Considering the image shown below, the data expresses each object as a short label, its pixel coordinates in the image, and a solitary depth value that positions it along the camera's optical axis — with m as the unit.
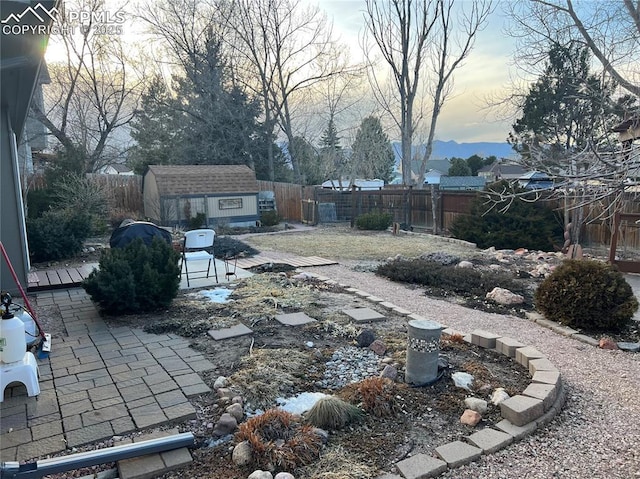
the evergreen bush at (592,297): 4.19
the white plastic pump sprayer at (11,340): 2.62
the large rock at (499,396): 2.66
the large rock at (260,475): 1.93
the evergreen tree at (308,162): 23.50
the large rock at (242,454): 2.06
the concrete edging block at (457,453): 2.12
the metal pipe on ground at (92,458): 1.86
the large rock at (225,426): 2.34
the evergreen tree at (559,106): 8.28
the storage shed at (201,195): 14.52
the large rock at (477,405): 2.59
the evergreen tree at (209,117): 21.22
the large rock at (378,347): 3.49
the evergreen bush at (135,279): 4.33
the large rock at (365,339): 3.66
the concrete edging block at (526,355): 3.26
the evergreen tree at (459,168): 36.84
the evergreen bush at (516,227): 10.25
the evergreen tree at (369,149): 24.88
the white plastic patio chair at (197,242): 6.09
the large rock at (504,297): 5.36
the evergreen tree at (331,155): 24.43
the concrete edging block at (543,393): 2.62
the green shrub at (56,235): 7.27
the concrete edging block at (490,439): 2.25
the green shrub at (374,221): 14.35
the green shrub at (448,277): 6.05
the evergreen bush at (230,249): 8.73
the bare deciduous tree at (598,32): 6.07
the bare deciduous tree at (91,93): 16.16
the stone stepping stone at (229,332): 3.83
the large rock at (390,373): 2.99
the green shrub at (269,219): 15.66
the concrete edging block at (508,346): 3.46
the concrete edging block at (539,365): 3.05
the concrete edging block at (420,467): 2.00
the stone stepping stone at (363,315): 4.39
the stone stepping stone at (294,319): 4.20
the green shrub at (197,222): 14.04
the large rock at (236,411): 2.48
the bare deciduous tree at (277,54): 20.31
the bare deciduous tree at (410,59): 17.33
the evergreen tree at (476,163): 38.38
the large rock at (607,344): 3.88
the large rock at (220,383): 2.87
